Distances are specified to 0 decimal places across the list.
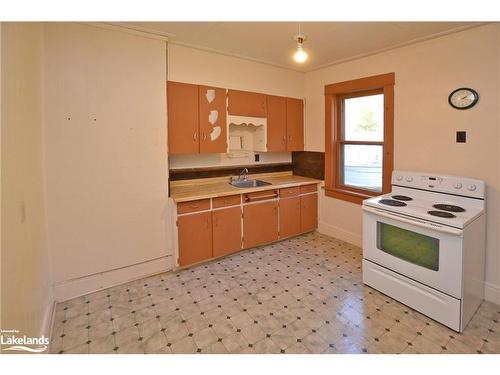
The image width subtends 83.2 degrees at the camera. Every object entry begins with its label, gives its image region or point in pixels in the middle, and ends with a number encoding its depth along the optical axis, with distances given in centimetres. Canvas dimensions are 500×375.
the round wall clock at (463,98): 254
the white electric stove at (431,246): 211
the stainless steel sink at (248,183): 388
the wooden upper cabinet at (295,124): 407
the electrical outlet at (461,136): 262
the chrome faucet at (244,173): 400
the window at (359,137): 332
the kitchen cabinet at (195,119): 303
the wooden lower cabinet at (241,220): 305
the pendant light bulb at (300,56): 224
